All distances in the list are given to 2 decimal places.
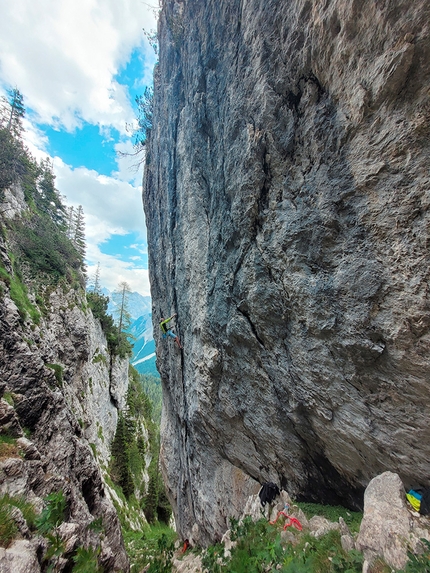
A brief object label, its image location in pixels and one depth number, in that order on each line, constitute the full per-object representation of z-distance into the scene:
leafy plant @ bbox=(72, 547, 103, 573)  4.56
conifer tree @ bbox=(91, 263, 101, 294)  58.57
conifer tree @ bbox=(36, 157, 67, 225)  41.34
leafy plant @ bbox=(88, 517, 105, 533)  5.67
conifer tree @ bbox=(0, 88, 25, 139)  36.16
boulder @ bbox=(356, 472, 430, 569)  3.39
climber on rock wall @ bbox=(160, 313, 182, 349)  12.09
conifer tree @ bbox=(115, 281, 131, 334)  42.88
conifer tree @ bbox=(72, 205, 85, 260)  49.17
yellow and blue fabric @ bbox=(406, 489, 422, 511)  4.31
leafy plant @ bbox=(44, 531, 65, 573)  4.01
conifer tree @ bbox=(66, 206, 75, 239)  51.01
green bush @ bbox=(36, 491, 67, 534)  4.48
